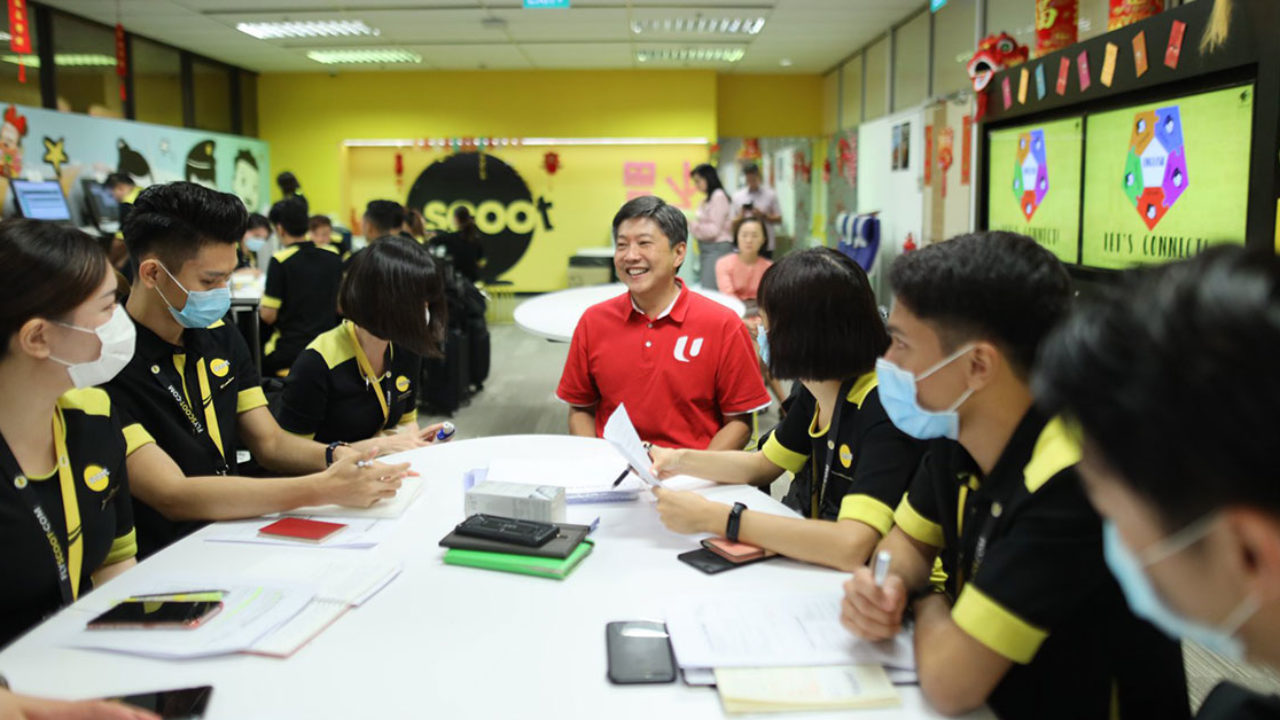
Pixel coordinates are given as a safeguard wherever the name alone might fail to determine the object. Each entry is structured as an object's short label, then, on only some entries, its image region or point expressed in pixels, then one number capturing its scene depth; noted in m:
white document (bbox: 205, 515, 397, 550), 1.64
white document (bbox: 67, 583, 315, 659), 1.22
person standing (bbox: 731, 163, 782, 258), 8.61
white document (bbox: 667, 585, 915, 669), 1.19
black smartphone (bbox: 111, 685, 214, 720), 1.21
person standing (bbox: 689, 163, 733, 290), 8.35
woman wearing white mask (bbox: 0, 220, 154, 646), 1.44
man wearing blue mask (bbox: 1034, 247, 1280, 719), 0.69
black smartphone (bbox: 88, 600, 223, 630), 1.28
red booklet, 1.66
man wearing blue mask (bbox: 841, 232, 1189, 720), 1.13
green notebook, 1.48
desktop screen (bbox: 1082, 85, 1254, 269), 2.95
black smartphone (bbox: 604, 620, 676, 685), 1.16
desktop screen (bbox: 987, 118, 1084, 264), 4.08
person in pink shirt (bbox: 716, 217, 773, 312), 5.84
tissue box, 1.67
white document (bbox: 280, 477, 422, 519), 1.79
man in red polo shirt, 2.65
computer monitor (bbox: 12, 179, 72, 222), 6.23
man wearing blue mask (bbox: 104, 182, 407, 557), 1.85
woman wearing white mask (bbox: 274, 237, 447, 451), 2.48
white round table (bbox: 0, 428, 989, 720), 1.11
